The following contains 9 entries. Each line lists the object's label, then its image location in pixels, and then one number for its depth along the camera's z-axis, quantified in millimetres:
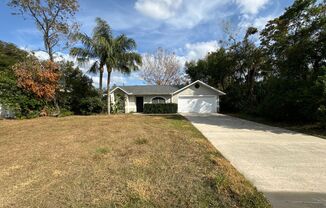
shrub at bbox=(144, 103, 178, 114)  25859
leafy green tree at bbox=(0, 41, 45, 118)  19266
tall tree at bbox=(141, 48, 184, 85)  42312
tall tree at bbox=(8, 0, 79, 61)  20234
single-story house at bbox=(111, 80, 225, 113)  26781
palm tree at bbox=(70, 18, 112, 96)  21031
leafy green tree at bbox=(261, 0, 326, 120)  12445
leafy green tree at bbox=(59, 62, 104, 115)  22359
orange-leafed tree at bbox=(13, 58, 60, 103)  19250
